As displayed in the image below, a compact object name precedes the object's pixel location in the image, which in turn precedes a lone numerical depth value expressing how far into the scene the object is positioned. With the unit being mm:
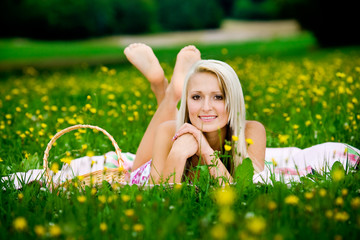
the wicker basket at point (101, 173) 2358
